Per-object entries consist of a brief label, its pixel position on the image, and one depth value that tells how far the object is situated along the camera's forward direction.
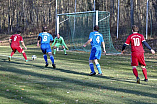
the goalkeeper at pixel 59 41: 25.47
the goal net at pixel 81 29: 33.09
